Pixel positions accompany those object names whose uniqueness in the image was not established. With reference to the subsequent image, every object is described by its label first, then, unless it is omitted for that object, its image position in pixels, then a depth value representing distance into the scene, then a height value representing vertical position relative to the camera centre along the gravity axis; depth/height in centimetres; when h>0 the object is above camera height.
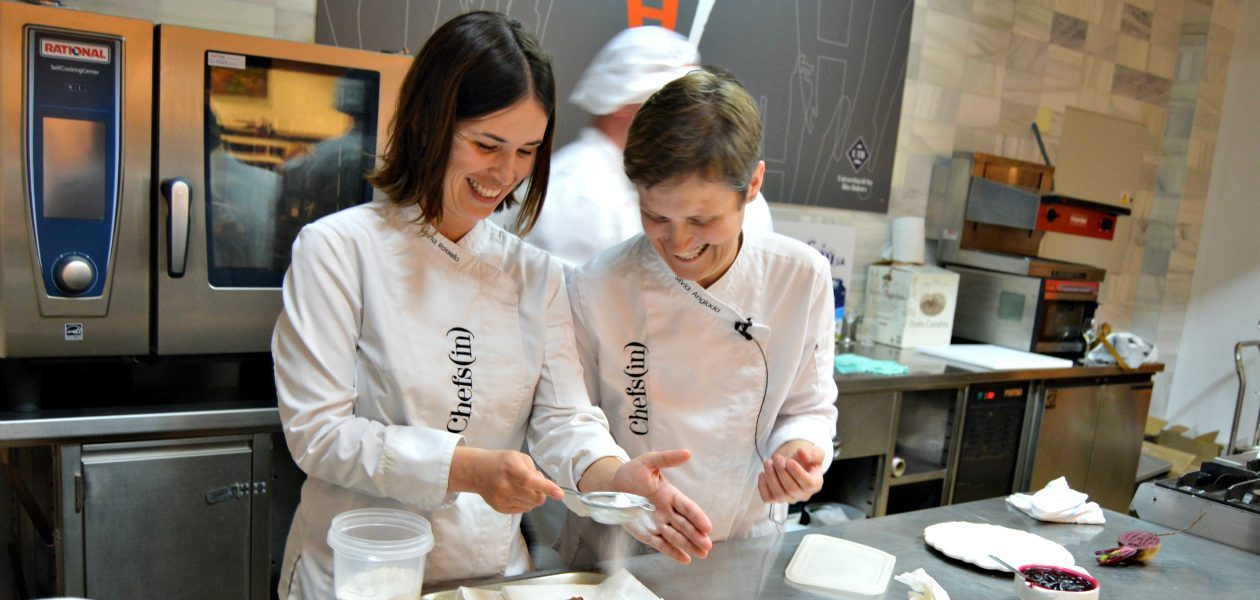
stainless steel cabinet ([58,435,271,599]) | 187 -88
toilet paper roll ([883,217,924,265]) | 417 -21
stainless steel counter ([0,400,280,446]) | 180 -65
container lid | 153 -69
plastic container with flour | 118 -58
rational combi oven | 183 -10
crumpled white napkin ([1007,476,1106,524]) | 199 -69
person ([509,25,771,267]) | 221 +1
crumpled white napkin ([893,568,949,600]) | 149 -68
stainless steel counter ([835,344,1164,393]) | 326 -71
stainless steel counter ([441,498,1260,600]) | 152 -71
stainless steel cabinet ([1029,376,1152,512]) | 392 -105
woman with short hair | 168 -35
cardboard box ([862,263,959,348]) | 402 -51
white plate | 171 -69
